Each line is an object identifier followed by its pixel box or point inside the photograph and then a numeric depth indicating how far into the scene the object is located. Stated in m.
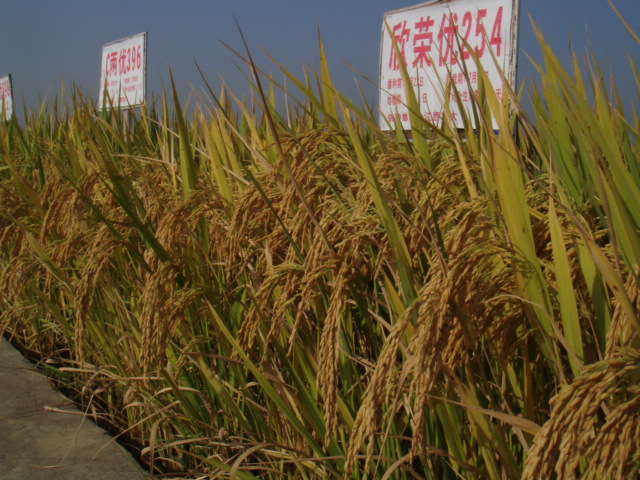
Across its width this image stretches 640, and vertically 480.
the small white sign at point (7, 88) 10.32
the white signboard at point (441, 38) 4.06
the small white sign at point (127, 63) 6.90
